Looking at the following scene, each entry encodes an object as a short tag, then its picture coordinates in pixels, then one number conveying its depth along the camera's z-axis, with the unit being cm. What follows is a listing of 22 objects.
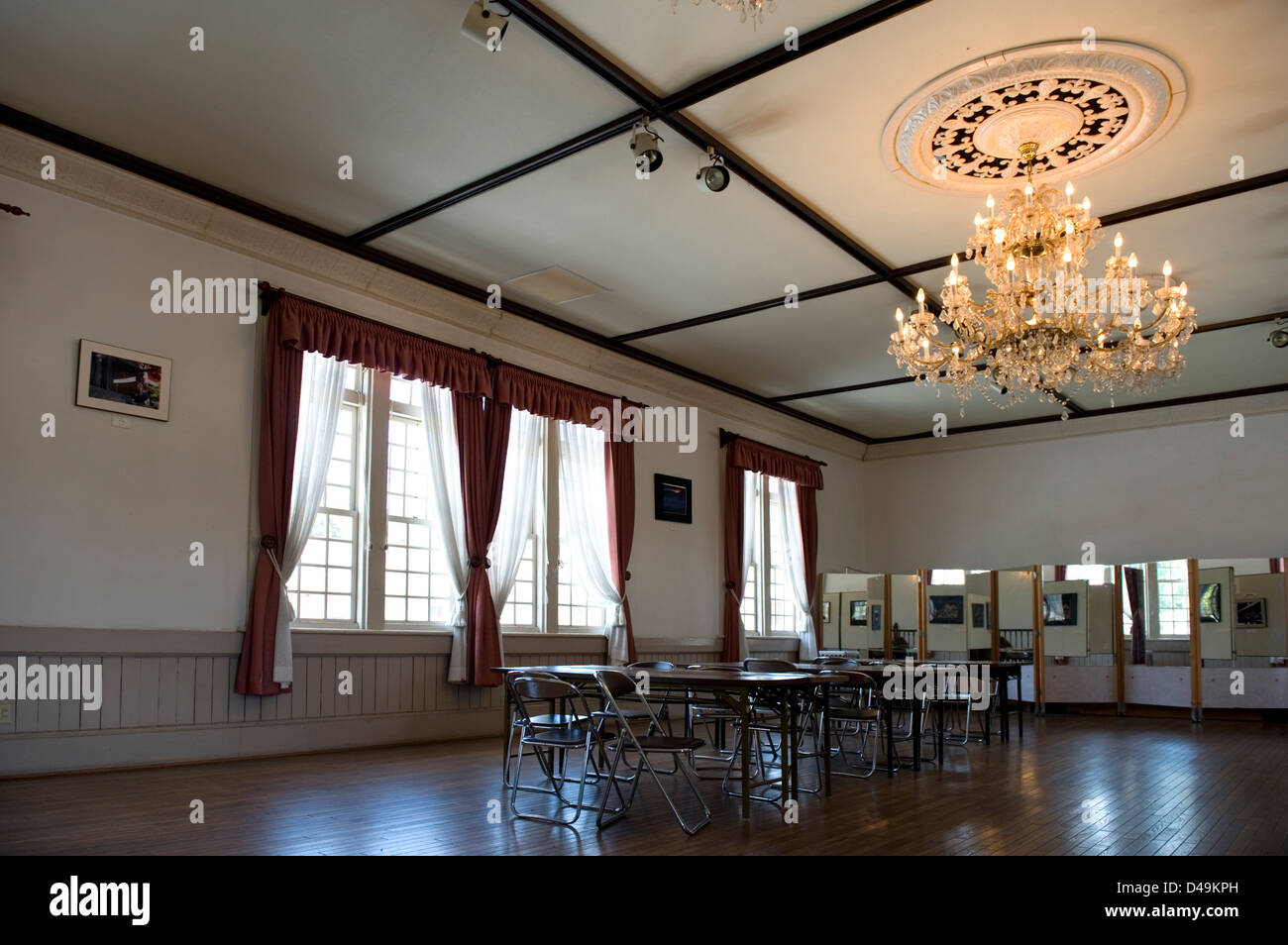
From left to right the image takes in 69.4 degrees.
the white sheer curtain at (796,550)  1268
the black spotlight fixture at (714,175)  555
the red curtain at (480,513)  795
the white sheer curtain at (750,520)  1168
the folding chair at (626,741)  469
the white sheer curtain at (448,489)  791
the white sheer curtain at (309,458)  664
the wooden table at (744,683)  486
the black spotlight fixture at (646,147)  525
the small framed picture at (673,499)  1043
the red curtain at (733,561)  1112
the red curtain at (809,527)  1277
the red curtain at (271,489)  643
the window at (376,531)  727
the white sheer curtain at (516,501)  835
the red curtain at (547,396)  852
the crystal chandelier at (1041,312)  565
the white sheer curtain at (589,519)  932
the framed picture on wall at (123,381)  587
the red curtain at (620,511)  956
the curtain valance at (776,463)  1155
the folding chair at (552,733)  491
